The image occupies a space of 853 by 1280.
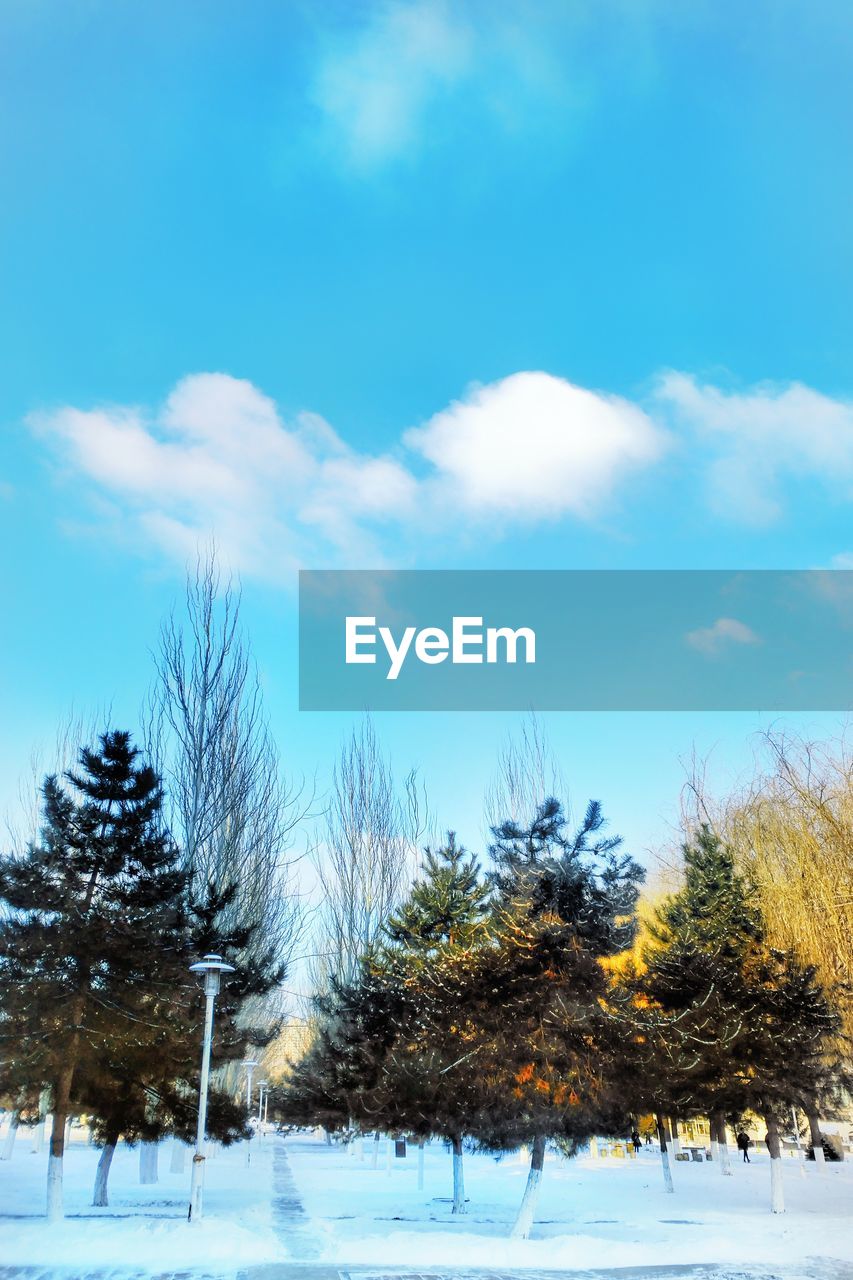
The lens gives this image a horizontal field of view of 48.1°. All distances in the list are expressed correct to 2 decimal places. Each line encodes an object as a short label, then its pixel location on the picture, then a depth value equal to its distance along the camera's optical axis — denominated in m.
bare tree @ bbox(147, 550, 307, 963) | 27.64
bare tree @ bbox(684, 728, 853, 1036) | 21.98
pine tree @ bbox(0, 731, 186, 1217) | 16.36
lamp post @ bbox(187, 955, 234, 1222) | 15.12
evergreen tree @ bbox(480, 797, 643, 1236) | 15.71
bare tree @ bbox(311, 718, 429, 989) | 35.66
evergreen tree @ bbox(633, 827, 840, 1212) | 20.50
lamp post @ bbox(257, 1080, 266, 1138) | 67.42
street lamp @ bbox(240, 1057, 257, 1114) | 42.10
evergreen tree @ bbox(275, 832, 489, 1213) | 17.39
